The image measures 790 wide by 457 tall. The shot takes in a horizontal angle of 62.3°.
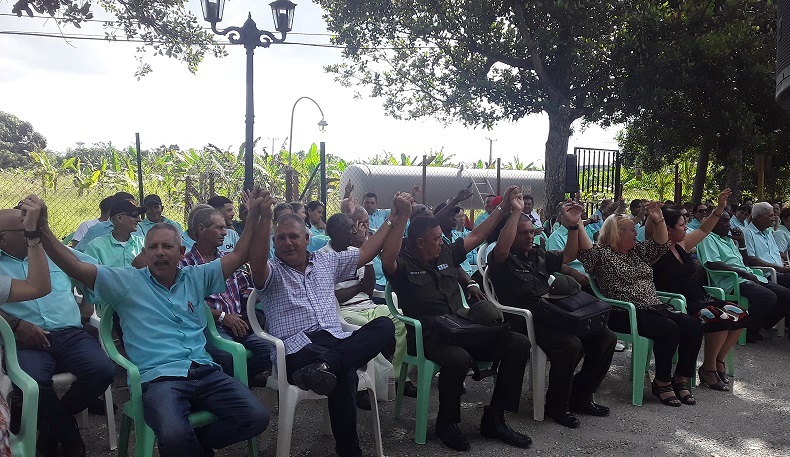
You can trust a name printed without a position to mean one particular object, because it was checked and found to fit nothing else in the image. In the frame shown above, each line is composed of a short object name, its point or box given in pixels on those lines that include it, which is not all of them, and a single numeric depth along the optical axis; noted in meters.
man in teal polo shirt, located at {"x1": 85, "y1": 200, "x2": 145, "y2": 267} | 5.00
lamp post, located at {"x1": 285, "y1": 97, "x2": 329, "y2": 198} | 9.42
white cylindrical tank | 15.06
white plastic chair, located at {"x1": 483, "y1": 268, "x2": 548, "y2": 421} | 4.43
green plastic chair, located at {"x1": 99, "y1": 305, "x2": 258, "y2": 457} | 3.01
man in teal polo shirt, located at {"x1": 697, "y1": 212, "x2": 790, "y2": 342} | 6.64
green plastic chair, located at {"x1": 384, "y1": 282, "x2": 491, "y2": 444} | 3.97
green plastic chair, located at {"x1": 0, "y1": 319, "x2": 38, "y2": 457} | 2.78
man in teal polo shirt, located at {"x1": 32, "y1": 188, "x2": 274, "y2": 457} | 2.95
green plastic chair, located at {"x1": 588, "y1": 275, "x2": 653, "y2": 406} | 4.82
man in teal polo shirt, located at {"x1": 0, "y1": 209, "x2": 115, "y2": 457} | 3.40
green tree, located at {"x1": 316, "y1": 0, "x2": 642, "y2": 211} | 10.84
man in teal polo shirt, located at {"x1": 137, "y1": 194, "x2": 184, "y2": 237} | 6.12
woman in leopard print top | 4.91
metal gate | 12.45
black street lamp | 7.08
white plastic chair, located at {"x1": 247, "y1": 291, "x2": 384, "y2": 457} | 3.36
